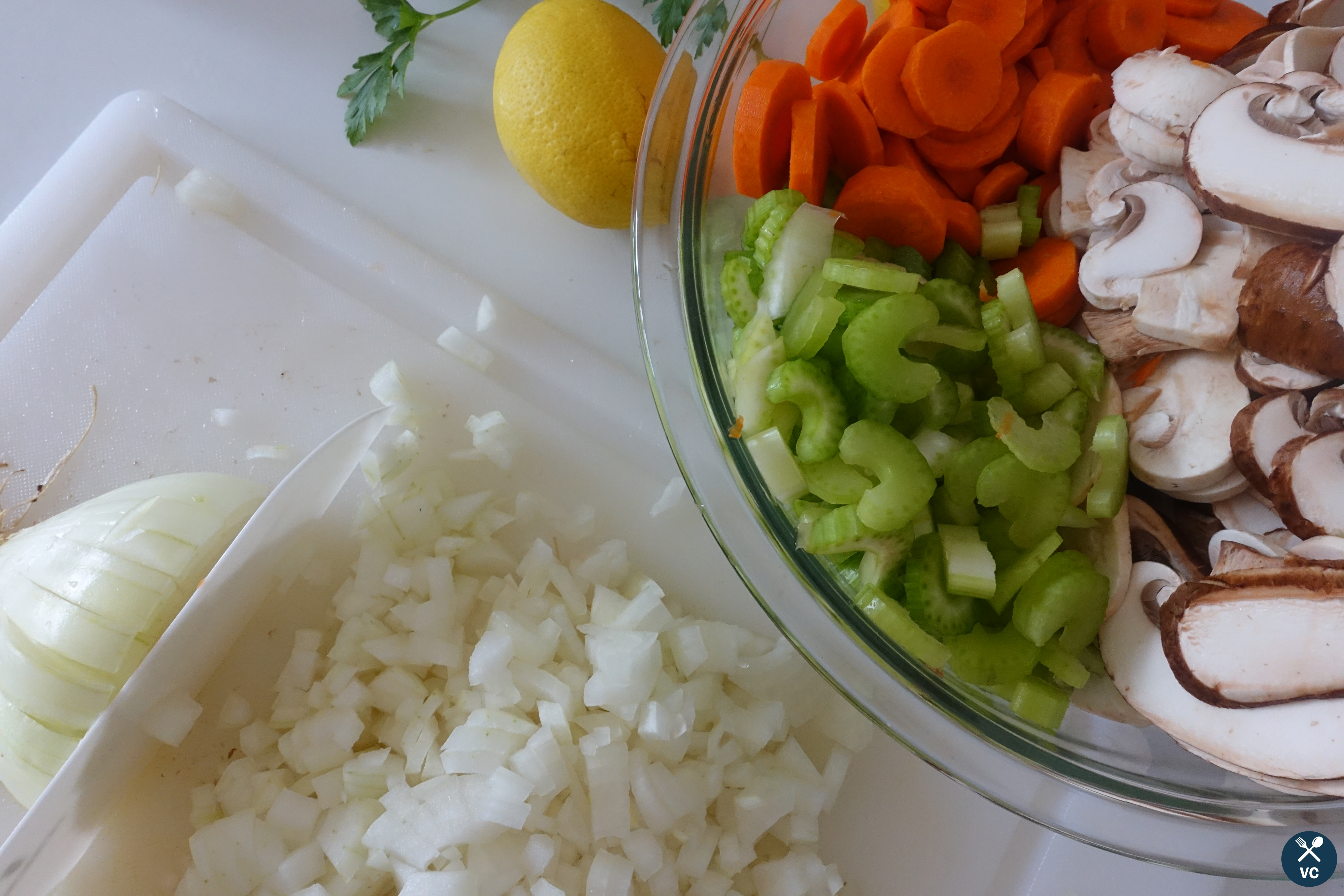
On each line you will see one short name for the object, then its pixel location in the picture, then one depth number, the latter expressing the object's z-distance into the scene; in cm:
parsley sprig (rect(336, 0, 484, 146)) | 50
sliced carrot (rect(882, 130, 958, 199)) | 46
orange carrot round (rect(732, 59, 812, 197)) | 44
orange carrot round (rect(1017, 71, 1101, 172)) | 45
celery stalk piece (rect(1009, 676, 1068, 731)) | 41
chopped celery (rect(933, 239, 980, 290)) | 45
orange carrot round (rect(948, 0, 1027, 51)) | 44
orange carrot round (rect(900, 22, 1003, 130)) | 44
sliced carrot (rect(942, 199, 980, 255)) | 45
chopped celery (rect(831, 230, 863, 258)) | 43
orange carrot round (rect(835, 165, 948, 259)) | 44
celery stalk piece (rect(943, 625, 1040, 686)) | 41
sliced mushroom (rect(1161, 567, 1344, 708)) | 38
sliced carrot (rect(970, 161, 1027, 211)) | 46
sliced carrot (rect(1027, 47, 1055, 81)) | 46
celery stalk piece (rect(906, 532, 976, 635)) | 41
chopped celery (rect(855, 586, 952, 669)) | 41
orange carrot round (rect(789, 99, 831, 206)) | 44
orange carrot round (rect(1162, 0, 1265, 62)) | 47
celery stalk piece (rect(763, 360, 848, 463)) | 41
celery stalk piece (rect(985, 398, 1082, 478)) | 40
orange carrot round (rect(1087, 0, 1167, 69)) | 45
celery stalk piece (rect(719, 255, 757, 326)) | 44
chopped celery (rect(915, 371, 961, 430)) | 42
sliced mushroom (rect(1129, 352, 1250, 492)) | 42
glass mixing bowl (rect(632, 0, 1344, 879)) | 42
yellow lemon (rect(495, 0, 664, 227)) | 46
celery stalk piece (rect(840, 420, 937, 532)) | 40
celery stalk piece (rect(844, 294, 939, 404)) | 40
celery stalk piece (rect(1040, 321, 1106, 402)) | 43
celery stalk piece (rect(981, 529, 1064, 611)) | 41
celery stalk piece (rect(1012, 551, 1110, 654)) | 40
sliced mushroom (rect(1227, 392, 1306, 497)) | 41
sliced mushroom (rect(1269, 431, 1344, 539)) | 39
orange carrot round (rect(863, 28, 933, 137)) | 44
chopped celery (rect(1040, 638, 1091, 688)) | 41
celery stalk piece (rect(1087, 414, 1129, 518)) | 42
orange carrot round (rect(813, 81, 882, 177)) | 45
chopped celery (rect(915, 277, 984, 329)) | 43
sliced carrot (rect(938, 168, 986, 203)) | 46
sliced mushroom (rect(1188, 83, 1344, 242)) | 40
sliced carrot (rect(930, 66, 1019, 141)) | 45
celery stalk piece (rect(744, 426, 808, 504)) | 42
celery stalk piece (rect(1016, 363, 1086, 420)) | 42
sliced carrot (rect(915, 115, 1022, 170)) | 46
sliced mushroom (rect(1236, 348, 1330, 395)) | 41
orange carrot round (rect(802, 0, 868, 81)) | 45
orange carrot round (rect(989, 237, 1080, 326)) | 45
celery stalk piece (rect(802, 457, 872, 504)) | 41
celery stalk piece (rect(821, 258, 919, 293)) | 41
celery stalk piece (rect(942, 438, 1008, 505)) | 41
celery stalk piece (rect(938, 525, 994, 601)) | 40
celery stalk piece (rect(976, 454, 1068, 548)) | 40
